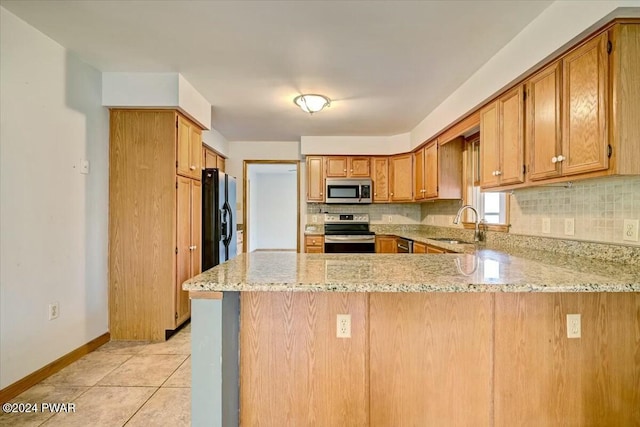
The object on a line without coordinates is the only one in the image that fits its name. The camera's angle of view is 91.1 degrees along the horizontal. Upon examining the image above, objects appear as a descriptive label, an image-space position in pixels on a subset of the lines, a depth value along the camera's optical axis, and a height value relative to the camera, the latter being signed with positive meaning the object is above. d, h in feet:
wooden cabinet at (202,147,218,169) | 14.33 +2.64
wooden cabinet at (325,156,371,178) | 16.12 +2.33
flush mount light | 10.29 +3.77
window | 9.40 +0.51
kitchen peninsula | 4.63 -2.16
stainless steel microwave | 15.89 +1.18
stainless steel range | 15.46 -1.06
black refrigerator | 11.51 -0.20
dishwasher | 13.02 -1.44
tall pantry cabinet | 9.39 -0.29
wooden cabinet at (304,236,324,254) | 15.78 -1.54
